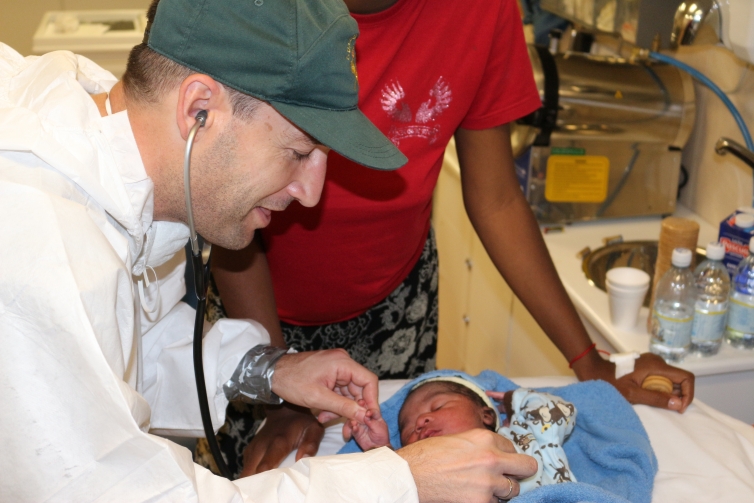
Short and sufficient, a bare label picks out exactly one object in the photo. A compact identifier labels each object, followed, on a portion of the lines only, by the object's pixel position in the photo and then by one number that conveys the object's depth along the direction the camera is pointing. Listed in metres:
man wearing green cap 0.81
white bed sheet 1.26
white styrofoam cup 1.62
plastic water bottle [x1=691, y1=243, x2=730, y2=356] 1.54
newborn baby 1.31
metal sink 1.96
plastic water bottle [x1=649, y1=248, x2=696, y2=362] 1.54
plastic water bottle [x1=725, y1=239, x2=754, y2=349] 1.54
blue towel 1.16
